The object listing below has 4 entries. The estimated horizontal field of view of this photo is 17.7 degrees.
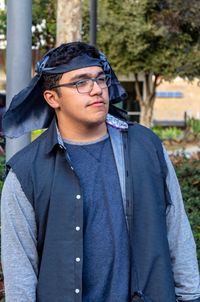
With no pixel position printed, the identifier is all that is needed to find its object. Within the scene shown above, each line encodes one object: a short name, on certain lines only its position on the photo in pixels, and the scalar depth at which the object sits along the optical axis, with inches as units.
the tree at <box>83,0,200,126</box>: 928.3
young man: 93.3
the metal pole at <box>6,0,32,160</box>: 174.4
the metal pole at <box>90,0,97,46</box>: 428.5
